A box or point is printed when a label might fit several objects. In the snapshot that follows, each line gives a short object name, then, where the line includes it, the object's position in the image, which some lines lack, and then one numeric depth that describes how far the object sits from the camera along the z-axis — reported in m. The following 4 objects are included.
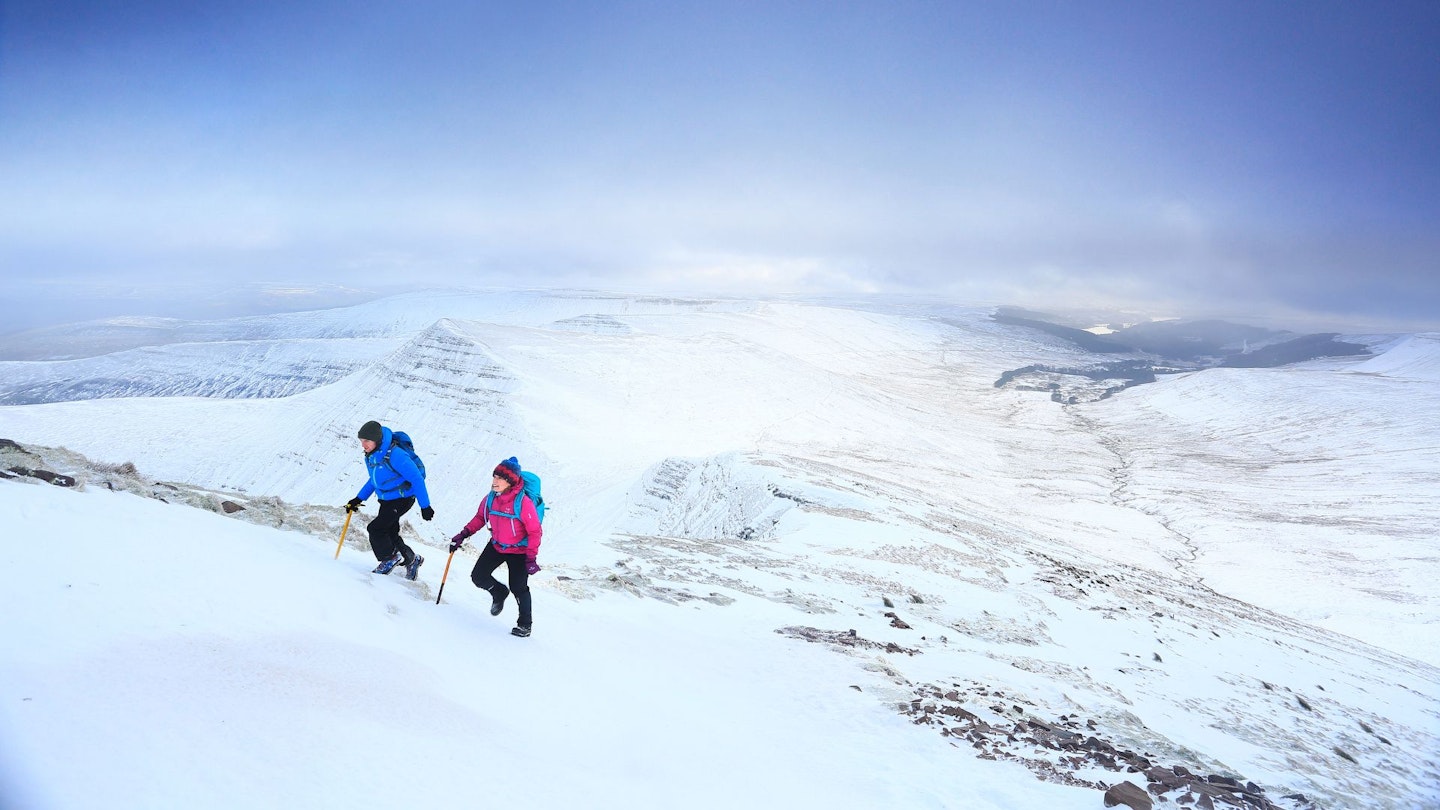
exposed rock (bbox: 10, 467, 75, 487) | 7.56
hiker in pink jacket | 7.80
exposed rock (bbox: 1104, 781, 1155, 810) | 6.33
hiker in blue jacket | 8.16
